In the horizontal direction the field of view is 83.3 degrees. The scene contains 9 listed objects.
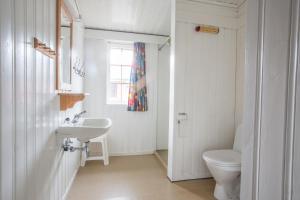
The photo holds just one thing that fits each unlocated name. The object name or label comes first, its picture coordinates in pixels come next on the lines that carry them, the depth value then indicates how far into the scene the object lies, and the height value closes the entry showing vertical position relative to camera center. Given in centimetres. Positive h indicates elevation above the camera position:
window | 331 +42
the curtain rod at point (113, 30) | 309 +120
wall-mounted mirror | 151 +49
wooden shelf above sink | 165 -6
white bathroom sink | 157 -36
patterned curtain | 325 +26
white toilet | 176 -80
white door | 228 -2
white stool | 283 -102
